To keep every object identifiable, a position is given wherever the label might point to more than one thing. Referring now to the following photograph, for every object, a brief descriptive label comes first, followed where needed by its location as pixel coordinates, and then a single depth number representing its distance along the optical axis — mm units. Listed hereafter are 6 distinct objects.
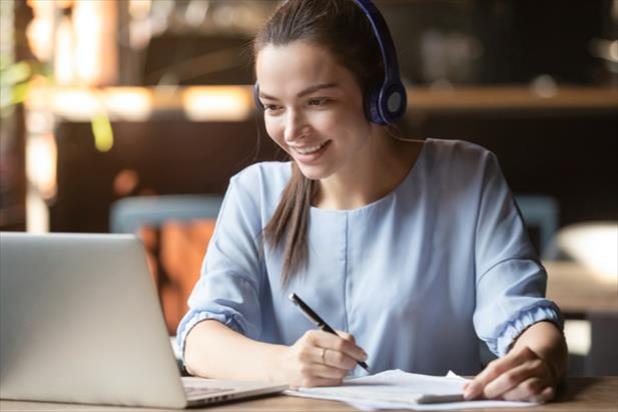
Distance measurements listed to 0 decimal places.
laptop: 2205
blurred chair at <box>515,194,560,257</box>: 4112
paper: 2241
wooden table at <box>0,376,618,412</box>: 2255
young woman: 2529
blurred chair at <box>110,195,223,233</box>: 3933
